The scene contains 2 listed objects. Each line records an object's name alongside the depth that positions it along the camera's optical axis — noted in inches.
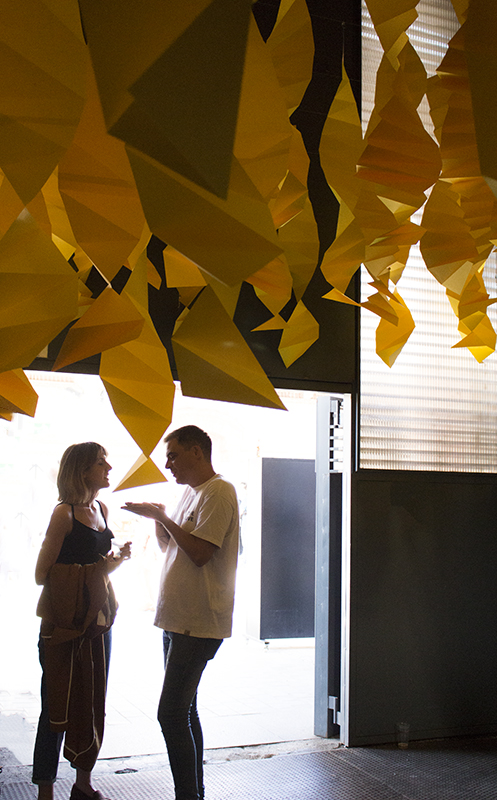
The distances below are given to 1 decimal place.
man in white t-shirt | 94.6
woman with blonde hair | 100.8
